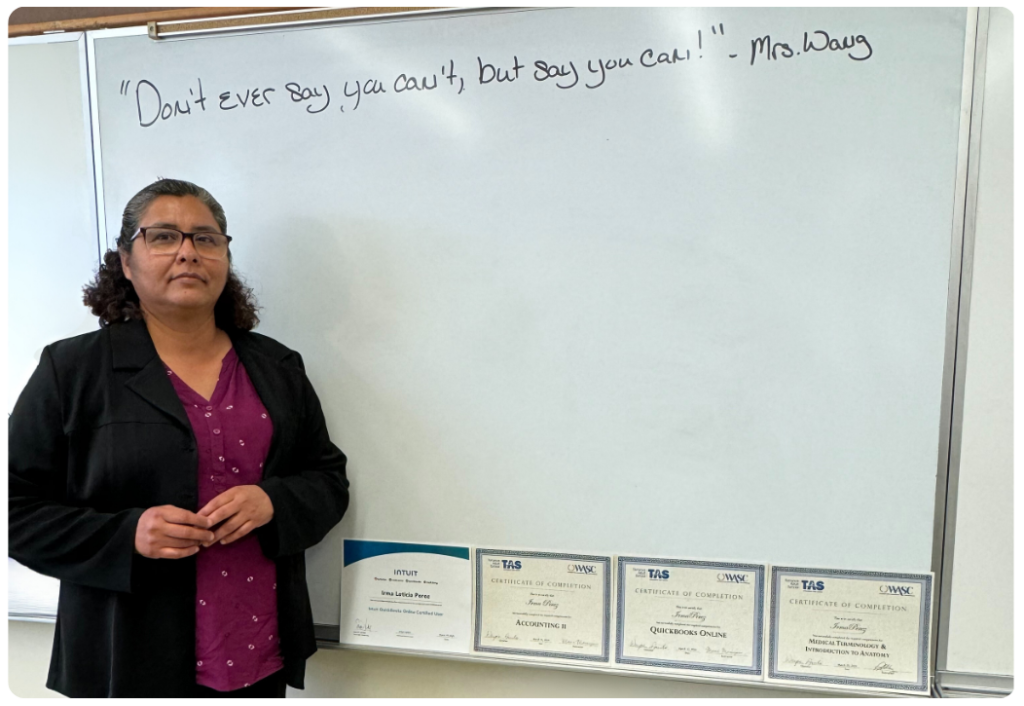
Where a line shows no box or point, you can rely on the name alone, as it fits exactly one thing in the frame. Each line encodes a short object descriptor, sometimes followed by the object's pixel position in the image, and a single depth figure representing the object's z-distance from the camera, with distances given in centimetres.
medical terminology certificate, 109
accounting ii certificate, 116
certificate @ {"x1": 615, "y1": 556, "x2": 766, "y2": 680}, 112
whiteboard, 108
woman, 100
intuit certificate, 121
